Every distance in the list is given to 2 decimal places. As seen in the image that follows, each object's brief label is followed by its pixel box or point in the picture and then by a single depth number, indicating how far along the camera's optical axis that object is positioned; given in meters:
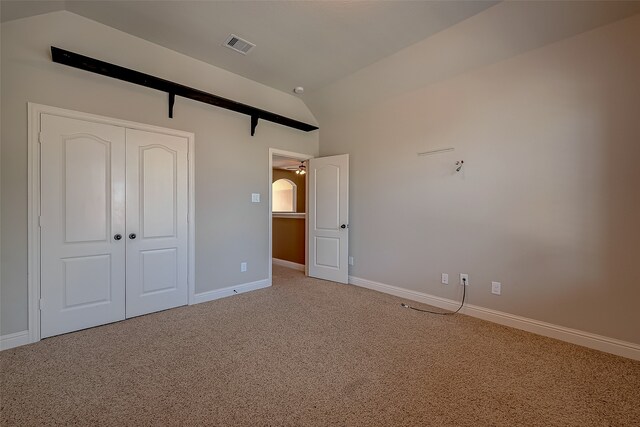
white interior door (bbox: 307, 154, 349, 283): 4.31
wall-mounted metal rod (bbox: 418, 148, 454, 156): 3.26
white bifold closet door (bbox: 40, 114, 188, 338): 2.52
